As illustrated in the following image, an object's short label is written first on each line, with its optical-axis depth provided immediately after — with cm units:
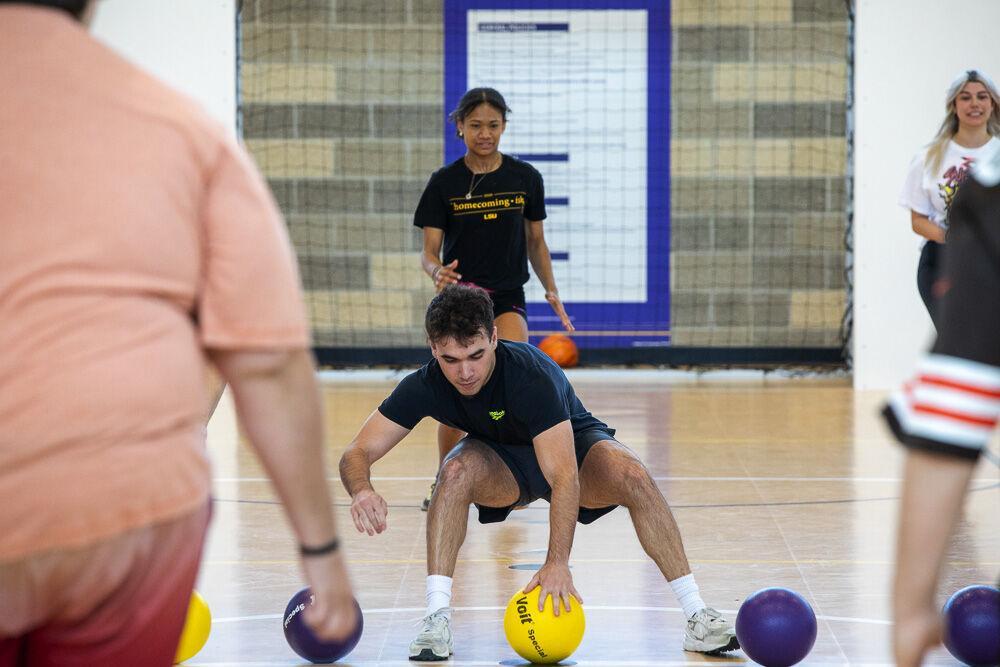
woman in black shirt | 1131
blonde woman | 1130
